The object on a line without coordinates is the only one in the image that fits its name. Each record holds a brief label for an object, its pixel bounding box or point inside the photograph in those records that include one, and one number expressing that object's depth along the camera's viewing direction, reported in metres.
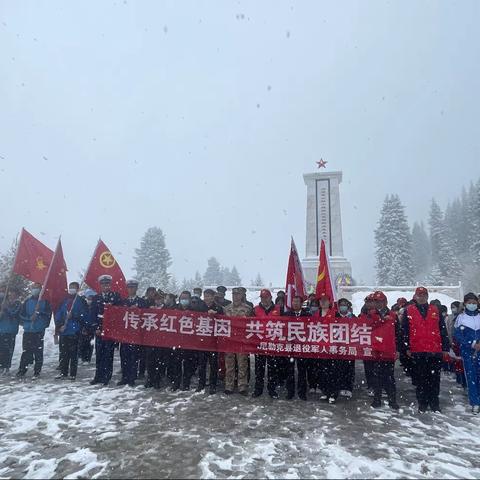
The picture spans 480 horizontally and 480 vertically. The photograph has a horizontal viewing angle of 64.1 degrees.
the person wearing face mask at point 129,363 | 8.36
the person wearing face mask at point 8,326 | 9.49
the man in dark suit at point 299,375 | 7.40
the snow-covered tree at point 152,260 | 49.75
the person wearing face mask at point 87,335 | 8.80
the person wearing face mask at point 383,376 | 6.93
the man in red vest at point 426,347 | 6.77
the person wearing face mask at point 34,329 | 9.02
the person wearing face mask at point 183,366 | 8.05
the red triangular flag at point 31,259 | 9.87
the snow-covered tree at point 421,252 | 68.06
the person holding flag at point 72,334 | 8.81
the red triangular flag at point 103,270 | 9.45
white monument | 33.53
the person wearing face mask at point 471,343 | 6.73
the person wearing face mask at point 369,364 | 7.56
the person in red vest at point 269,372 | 7.55
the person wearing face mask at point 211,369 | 7.90
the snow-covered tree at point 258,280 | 69.78
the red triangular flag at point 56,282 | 9.34
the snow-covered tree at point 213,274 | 71.93
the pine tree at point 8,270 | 15.89
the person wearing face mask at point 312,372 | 7.76
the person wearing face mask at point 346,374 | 7.50
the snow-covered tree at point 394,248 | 44.97
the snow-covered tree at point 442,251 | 48.88
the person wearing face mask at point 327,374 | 7.29
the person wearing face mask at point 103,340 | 8.41
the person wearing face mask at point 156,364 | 8.19
